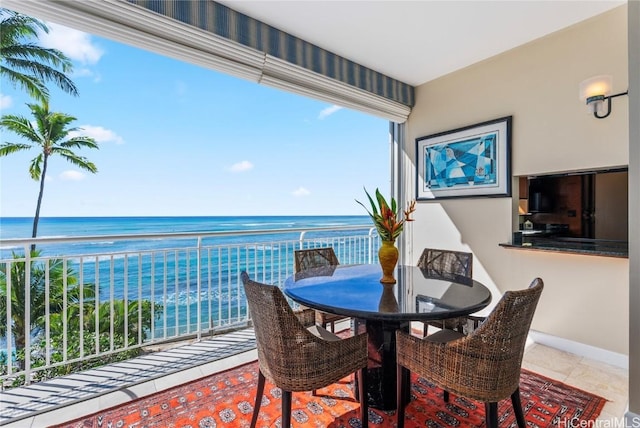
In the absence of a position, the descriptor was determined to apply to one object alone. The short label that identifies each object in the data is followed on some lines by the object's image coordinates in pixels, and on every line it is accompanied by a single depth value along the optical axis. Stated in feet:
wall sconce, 7.16
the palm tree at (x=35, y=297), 12.81
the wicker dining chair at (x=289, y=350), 4.21
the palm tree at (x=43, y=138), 21.11
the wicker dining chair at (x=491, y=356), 3.94
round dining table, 4.48
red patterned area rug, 5.39
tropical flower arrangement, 6.17
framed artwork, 9.78
